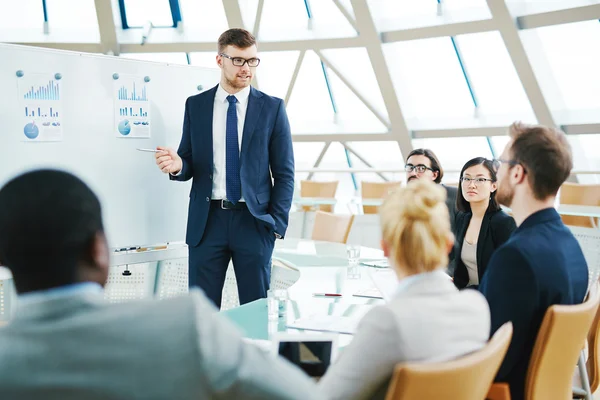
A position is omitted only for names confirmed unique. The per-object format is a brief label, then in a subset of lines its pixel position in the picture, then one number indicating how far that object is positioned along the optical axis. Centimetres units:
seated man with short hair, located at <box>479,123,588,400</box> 209
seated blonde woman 160
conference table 259
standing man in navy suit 337
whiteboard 345
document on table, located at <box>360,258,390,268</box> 383
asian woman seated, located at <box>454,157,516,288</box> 342
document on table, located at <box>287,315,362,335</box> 246
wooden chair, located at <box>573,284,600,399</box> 262
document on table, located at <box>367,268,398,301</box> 277
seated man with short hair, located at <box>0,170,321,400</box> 102
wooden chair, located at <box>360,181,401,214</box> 816
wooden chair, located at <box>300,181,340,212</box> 876
